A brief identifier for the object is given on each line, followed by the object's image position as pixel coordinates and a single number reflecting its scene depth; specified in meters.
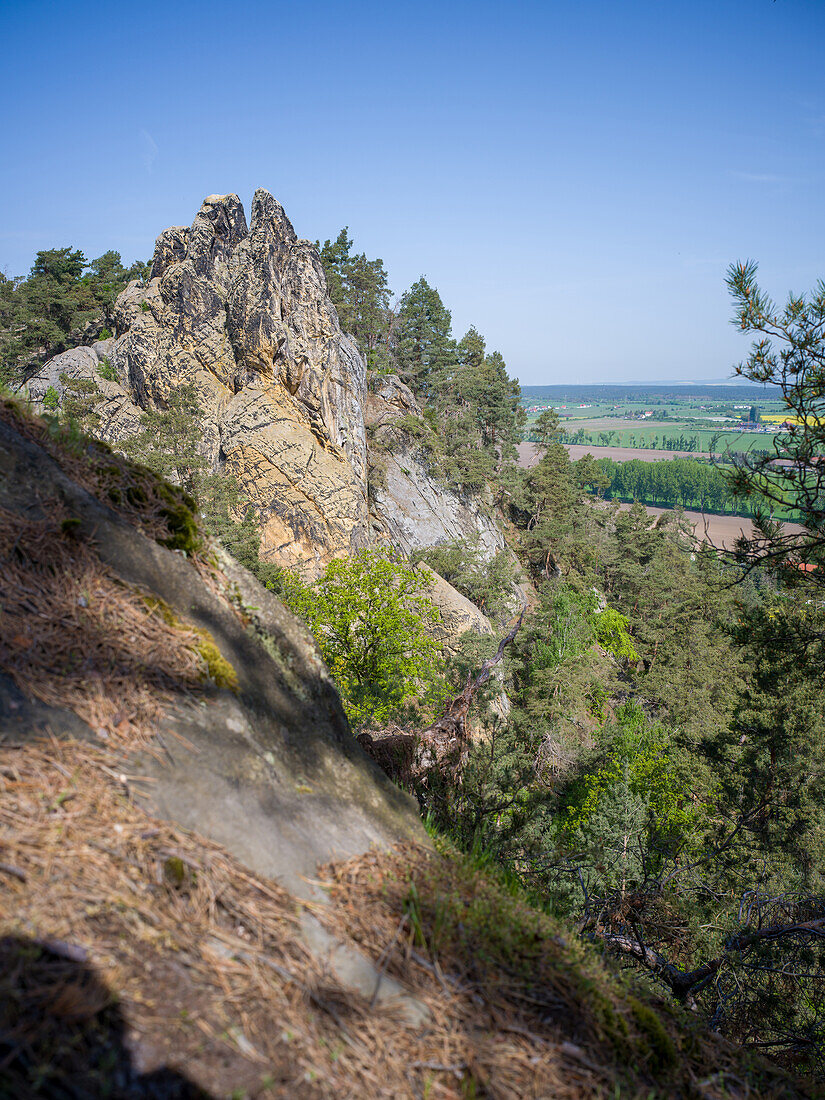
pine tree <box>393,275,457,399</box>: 46.34
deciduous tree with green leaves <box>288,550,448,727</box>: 16.05
